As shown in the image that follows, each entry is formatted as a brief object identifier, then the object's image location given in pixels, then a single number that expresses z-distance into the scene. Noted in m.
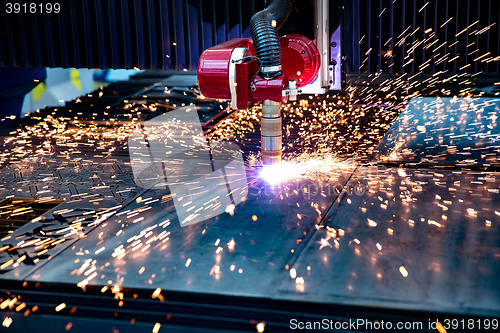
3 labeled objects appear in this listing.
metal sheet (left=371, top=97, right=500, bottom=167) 2.41
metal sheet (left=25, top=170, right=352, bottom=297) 1.38
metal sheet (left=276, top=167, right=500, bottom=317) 1.27
